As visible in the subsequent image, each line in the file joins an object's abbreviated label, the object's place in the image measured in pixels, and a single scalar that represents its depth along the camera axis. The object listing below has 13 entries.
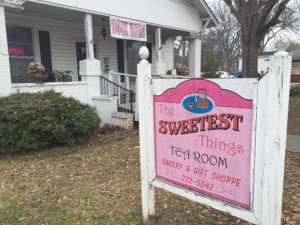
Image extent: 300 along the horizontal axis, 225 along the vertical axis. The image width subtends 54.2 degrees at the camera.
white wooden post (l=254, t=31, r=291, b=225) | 2.01
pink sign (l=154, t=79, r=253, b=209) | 2.28
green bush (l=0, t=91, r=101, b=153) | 5.80
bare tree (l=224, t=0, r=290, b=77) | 10.14
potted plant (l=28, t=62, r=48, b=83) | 7.41
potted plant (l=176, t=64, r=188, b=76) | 12.80
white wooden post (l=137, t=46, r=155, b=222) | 2.95
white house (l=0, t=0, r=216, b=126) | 8.05
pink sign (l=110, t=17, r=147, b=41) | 9.08
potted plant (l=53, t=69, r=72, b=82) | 8.63
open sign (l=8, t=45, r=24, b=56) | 8.73
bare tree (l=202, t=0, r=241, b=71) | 42.02
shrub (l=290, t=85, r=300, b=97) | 16.88
